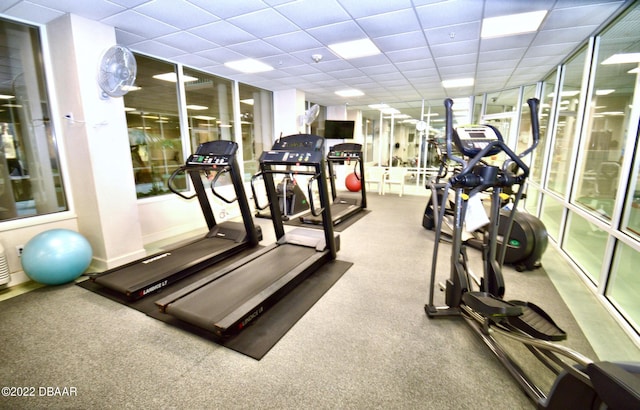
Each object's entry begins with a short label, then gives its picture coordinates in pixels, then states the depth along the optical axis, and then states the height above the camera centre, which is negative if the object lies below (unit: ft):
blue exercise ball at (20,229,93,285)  9.69 -3.52
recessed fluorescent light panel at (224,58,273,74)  16.39 +5.13
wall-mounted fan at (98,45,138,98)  10.16 +2.93
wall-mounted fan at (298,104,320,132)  21.22 +2.83
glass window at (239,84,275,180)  22.90 +2.53
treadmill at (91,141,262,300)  9.86 -4.15
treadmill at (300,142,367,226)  20.30 -1.89
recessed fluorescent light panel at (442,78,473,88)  20.35 +5.12
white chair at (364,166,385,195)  31.99 -2.24
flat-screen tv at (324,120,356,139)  30.73 +2.56
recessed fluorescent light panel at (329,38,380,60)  13.32 +5.03
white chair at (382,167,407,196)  27.95 -2.30
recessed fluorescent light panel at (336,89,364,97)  24.21 +5.17
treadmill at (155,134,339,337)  7.85 -4.16
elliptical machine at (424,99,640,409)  4.47 -3.29
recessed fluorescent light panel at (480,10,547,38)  10.54 +4.96
